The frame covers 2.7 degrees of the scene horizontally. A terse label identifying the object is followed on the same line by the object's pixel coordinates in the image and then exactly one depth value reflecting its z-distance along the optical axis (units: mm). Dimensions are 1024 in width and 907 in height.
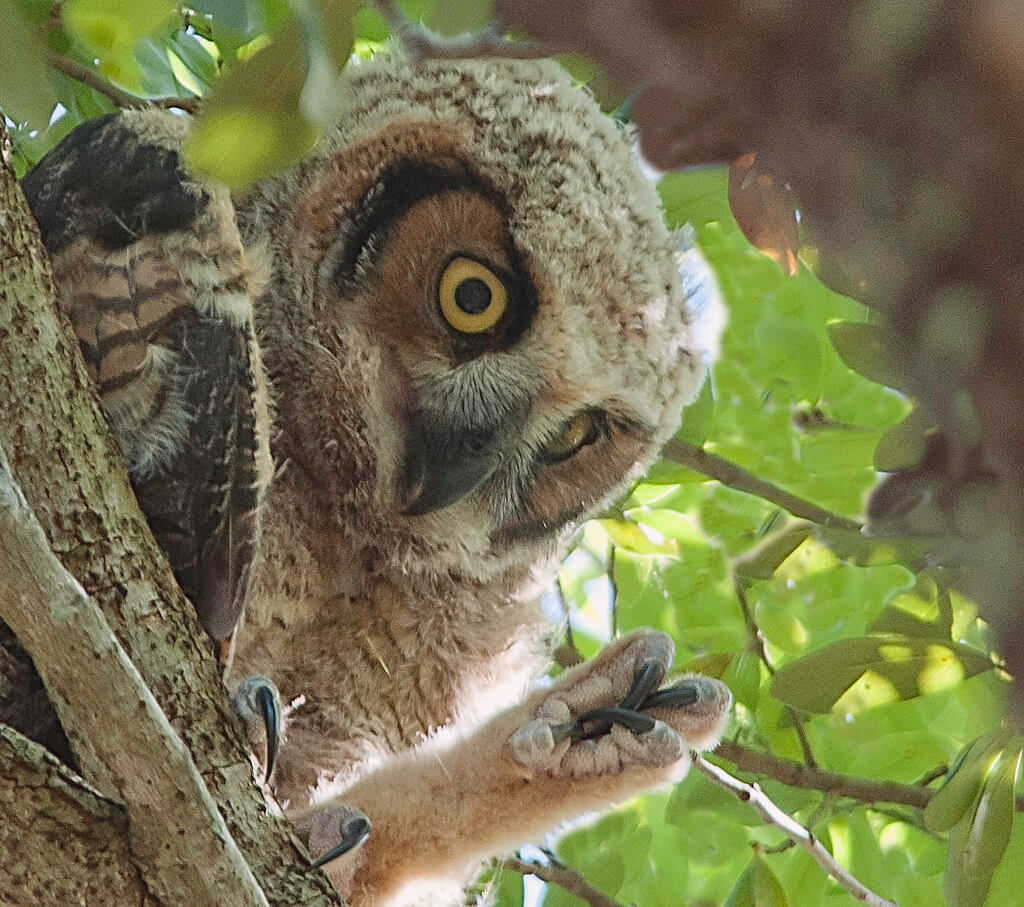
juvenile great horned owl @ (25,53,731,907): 5744
